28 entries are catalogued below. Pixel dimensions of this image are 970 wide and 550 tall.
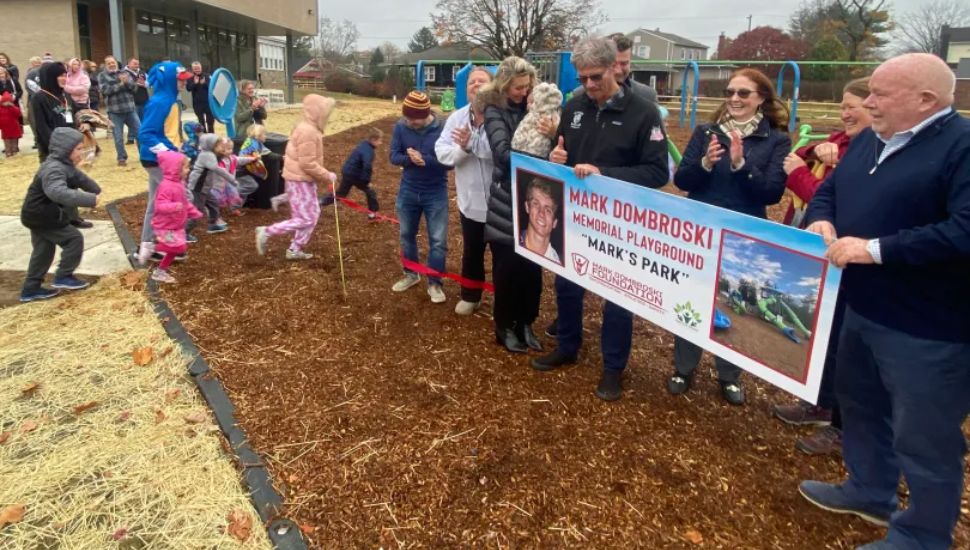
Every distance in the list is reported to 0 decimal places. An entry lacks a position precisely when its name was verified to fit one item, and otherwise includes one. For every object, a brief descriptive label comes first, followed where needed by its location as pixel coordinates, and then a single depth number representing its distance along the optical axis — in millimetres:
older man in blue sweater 2285
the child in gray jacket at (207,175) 7008
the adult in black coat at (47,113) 10789
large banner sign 2684
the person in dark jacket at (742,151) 3463
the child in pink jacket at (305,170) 6090
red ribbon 5141
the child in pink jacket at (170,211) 5895
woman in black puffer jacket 4160
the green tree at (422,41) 81938
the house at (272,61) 47566
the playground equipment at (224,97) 10469
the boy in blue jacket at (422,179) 5102
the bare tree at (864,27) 50438
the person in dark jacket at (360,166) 7496
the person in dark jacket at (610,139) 3447
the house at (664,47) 82144
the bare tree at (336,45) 85750
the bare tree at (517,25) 50156
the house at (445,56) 56112
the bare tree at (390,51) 76469
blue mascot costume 6523
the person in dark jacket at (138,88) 14102
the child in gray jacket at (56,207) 5293
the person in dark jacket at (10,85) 12602
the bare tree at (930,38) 56353
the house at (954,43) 54250
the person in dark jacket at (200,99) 16203
